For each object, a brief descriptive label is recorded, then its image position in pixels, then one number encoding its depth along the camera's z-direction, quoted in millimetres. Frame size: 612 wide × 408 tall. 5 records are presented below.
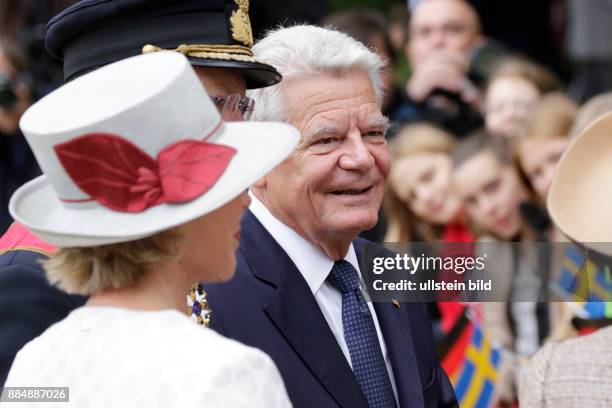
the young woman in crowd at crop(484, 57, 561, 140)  15250
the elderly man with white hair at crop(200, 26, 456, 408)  7340
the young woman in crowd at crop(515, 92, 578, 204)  13328
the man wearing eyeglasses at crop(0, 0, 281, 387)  7051
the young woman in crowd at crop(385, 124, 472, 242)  13711
